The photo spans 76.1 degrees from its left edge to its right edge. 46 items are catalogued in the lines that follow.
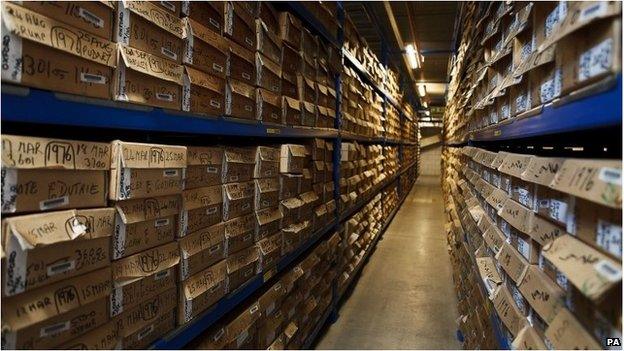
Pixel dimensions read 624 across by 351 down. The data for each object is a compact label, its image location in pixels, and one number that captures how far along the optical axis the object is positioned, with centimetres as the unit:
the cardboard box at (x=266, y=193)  212
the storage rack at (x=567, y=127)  81
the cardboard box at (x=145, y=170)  122
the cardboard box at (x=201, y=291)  156
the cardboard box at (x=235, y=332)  176
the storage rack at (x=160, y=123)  98
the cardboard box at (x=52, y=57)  92
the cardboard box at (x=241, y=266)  189
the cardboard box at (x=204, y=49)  152
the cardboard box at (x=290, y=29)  233
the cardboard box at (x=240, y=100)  181
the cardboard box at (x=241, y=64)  181
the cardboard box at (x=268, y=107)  209
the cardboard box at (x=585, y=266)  76
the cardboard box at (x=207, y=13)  152
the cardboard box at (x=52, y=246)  94
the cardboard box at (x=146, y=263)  126
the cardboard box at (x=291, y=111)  240
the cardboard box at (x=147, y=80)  123
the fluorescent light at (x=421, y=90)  1208
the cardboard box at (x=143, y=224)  125
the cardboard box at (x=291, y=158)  239
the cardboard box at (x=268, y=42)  203
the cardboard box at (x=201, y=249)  157
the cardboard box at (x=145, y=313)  129
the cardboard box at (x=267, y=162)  212
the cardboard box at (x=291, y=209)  245
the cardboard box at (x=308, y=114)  273
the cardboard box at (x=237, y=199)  186
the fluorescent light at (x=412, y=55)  662
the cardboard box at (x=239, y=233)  187
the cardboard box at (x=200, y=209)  157
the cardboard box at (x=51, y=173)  96
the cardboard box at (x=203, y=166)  161
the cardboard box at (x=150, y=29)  124
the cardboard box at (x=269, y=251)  216
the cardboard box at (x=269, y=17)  207
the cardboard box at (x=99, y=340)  111
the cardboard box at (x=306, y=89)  268
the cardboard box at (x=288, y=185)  243
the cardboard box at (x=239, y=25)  176
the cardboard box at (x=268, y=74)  205
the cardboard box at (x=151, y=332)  132
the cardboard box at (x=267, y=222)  214
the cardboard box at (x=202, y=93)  154
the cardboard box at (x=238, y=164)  185
